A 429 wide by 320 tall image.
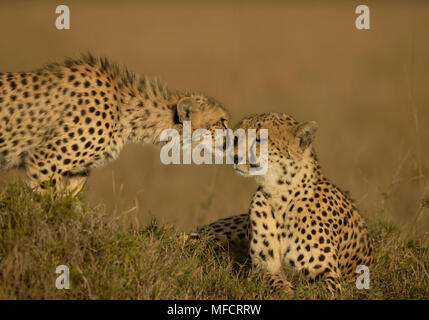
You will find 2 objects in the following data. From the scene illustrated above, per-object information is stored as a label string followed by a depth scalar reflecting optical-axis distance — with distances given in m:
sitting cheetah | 7.91
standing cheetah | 8.68
